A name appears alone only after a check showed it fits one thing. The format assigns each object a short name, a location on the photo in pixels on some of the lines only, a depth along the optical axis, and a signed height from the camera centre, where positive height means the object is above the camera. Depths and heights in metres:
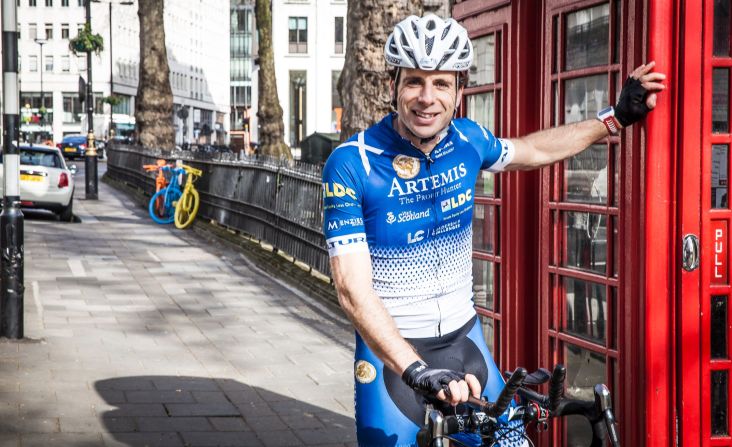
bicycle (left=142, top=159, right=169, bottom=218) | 23.16 -0.45
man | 3.51 -0.20
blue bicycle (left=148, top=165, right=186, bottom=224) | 22.89 -0.72
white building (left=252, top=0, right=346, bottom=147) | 76.94 +6.75
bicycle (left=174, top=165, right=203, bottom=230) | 21.73 -0.80
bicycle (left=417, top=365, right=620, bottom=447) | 2.88 -0.62
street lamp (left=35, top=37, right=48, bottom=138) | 101.43 +4.85
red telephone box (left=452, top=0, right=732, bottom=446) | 4.30 -0.22
